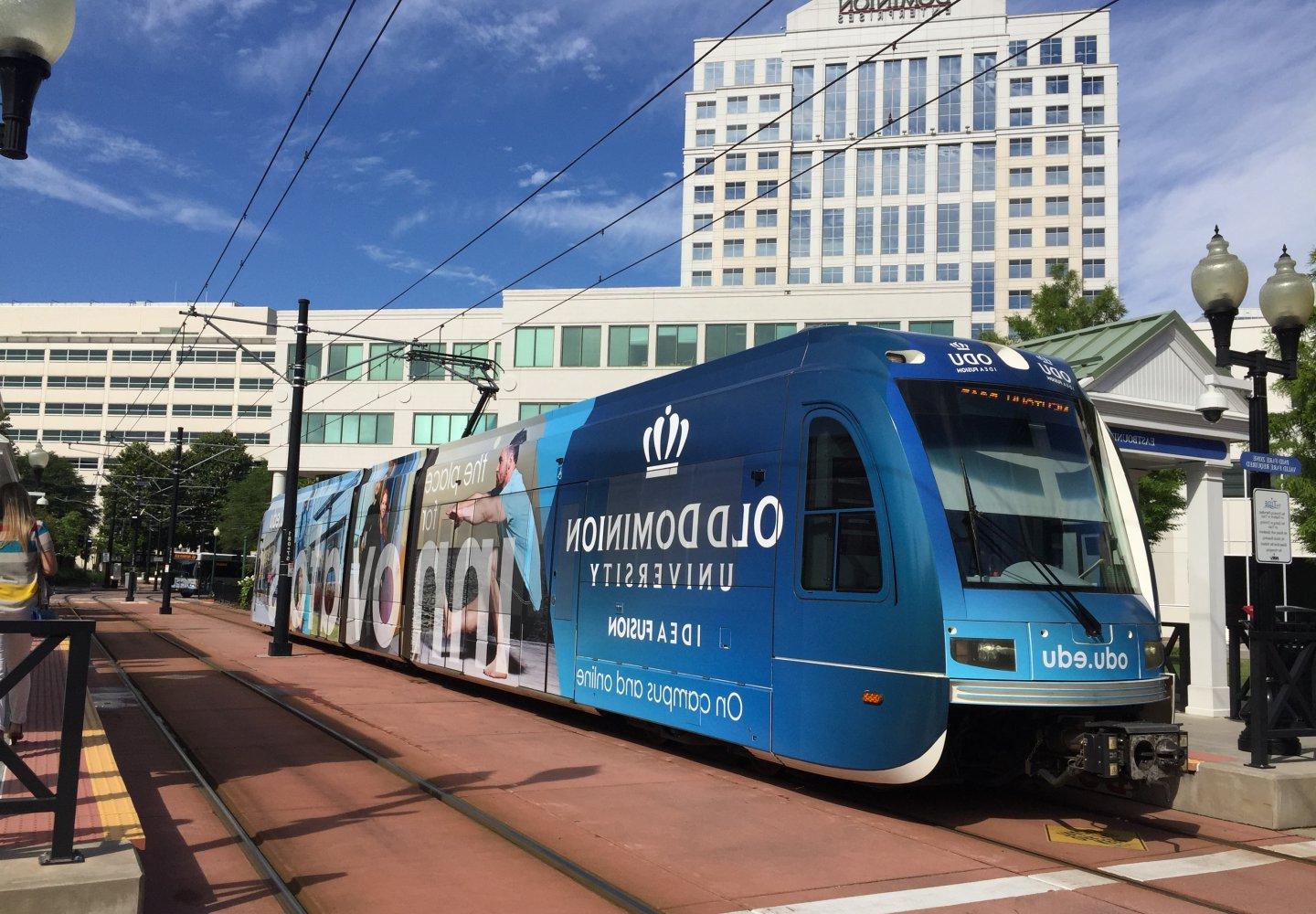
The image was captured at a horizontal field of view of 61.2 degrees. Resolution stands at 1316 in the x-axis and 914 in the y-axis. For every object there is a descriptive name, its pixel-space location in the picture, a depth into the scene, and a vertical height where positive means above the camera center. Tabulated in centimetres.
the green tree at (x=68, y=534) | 7006 +5
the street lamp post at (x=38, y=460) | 2552 +171
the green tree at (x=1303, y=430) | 2006 +267
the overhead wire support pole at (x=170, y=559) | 4034 -83
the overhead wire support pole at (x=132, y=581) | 5338 -219
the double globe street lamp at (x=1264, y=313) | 953 +227
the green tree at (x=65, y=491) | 8825 +359
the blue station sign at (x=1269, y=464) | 927 +92
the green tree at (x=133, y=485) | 7494 +357
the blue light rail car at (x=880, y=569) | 726 -7
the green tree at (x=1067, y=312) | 2548 +589
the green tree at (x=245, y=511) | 5794 +151
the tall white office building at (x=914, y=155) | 7800 +2943
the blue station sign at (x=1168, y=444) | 1428 +167
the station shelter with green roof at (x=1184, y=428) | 1435 +190
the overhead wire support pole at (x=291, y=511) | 2114 +61
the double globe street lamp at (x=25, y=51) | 563 +248
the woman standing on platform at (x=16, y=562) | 811 -21
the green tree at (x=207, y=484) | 7700 +386
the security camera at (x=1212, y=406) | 1205 +179
